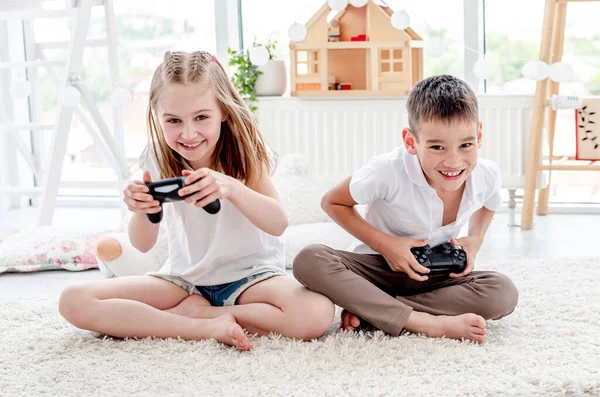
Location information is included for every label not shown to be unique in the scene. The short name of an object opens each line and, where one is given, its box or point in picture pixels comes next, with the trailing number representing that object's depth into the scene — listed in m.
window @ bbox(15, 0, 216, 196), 3.53
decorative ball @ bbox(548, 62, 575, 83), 2.70
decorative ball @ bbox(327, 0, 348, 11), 2.93
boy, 1.56
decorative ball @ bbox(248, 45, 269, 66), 2.98
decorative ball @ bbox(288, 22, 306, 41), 2.95
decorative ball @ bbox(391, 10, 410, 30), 2.90
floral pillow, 2.43
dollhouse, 3.05
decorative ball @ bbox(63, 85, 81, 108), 2.71
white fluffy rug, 1.33
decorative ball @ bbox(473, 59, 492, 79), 2.82
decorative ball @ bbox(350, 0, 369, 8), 2.89
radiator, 3.07
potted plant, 3.22
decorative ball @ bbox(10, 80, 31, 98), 2.92
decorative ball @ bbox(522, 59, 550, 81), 2.75
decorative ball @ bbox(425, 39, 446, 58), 2.81
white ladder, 2.77
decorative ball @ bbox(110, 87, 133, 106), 2.79
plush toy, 2.17
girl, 1.58
